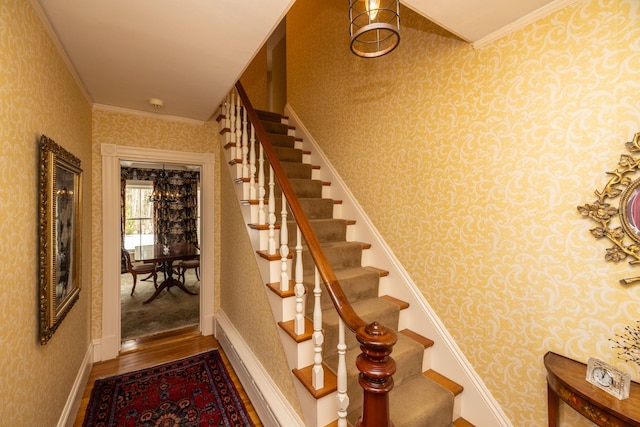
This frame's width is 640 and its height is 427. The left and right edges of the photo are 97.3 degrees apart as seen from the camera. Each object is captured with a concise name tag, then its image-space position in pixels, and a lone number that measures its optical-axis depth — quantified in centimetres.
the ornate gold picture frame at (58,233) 141
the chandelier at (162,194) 706
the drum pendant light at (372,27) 106
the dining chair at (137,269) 483
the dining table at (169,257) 456
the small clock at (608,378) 105
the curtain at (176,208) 717
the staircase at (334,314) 152
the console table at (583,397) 100
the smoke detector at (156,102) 251
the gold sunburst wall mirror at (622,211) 113
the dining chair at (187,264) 516
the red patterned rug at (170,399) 199
